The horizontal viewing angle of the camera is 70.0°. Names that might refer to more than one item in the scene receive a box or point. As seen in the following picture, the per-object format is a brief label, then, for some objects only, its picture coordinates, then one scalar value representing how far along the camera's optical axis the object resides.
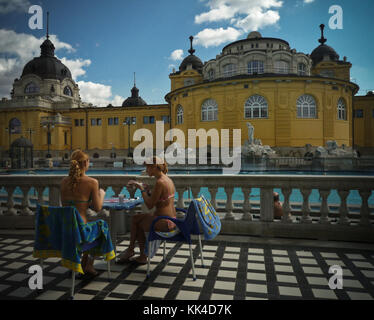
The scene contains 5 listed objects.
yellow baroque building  30.91
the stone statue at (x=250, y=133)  27.19
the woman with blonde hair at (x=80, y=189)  3.30
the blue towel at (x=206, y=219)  3.44
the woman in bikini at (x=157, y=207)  3.56
